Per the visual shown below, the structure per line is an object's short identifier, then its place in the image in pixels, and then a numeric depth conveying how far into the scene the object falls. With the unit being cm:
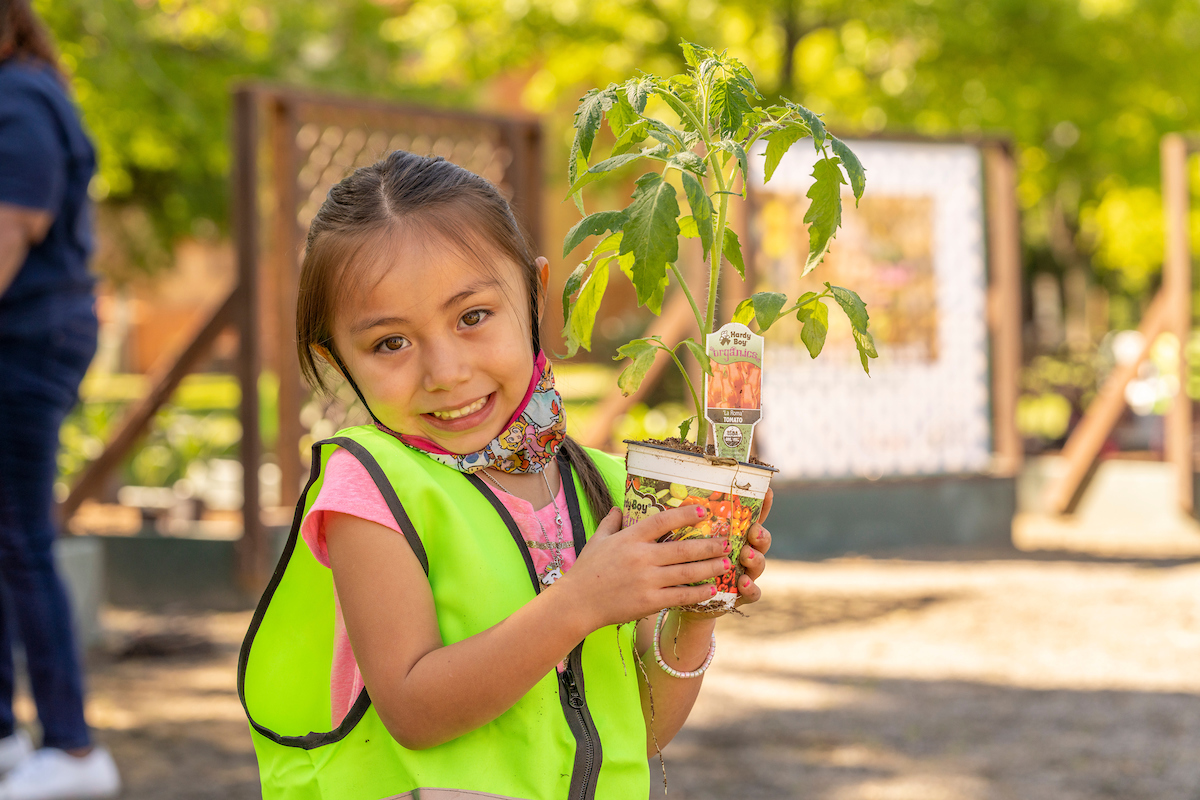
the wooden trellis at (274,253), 563
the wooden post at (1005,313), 741
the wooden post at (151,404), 577
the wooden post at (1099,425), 751
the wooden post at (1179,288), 744
